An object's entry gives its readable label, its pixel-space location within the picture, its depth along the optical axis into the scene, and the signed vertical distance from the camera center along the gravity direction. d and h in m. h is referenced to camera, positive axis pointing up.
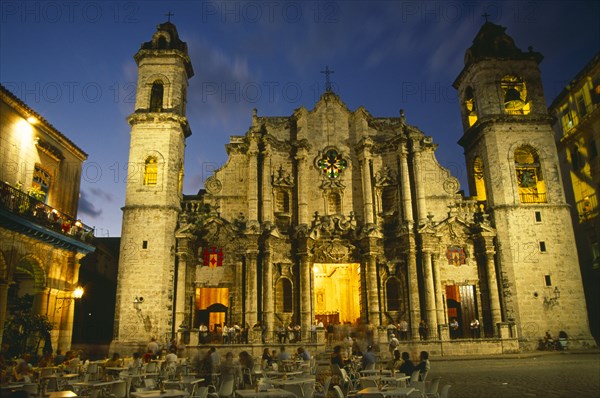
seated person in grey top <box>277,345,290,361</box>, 16.13 -1.23
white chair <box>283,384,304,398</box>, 10.29 -1.52
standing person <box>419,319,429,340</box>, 25.81 -0.77
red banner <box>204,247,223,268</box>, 27.81 +3.71
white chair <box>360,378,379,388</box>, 11.70 -1.59
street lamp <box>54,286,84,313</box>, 22.95 +1.21
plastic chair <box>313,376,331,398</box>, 10.45 -1.68
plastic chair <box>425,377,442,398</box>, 9.48 -1.43
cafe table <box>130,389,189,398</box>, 9.18 -1.40
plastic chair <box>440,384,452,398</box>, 9.08 -1.42
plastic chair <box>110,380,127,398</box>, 10.41 -1.45
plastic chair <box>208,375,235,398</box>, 10.38 -1.48
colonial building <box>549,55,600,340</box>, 31.12 +10.35
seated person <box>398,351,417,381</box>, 12.31 -1.29
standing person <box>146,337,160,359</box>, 19.72 -1.08
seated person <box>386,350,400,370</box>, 14.24 -1.68
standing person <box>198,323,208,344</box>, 24.80 -0.62
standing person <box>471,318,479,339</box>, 26.59 -0.74
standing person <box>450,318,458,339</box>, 27.23 -0.86
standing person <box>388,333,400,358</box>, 21.13 -1.23
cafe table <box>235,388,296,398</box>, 9.22 -1.44
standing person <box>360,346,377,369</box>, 14.24 -1.26
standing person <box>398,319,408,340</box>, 25.77 -0.64
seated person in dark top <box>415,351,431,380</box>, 12.51 -1.28
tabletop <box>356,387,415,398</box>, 9.20 -1.45
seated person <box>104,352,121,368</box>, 15.26 -1.24
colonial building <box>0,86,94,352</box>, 18.89 +4.36
